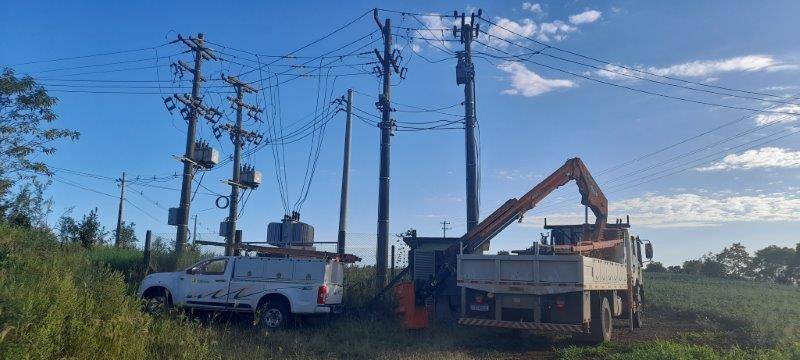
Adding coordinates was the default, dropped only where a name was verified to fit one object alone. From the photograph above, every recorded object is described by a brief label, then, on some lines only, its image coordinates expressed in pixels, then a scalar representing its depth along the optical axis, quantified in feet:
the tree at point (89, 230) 75.77
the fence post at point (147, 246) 60.22
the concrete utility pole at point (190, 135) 70.91
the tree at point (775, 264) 252.21
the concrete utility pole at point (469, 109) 61.00
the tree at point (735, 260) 241.96
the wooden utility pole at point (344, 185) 64.64
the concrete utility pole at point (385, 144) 60.03
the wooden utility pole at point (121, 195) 143.31
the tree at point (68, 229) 74.54
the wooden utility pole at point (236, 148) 79.87
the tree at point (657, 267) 221.58
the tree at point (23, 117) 52.80
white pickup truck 47.24
